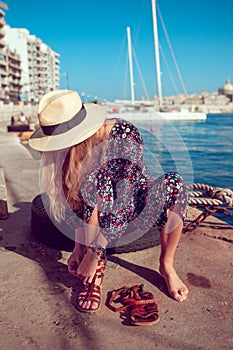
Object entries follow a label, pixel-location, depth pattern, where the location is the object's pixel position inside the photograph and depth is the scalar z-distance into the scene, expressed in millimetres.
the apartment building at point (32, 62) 90000
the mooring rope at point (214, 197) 3428
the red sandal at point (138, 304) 2027
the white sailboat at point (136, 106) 55938
